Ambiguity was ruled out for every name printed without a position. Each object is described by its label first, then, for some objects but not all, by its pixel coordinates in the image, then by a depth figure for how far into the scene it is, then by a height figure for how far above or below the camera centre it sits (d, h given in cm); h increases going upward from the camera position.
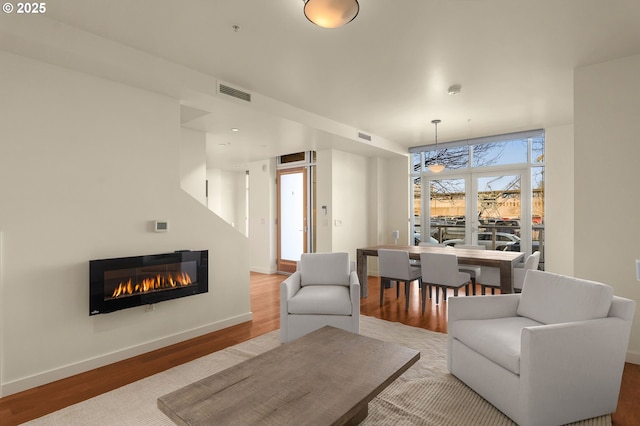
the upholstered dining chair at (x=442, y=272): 407 -74
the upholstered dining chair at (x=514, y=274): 414 -79
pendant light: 545 +76
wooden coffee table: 147 -90
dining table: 385 -56
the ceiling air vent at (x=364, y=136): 562 +133
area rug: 211 -131
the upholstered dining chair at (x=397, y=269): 449 -77
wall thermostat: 327 -13
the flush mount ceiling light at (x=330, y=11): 193 +121
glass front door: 688 -7
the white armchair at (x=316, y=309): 322 -94
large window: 583 +40
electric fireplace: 287 -64
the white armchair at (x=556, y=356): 192 -88
